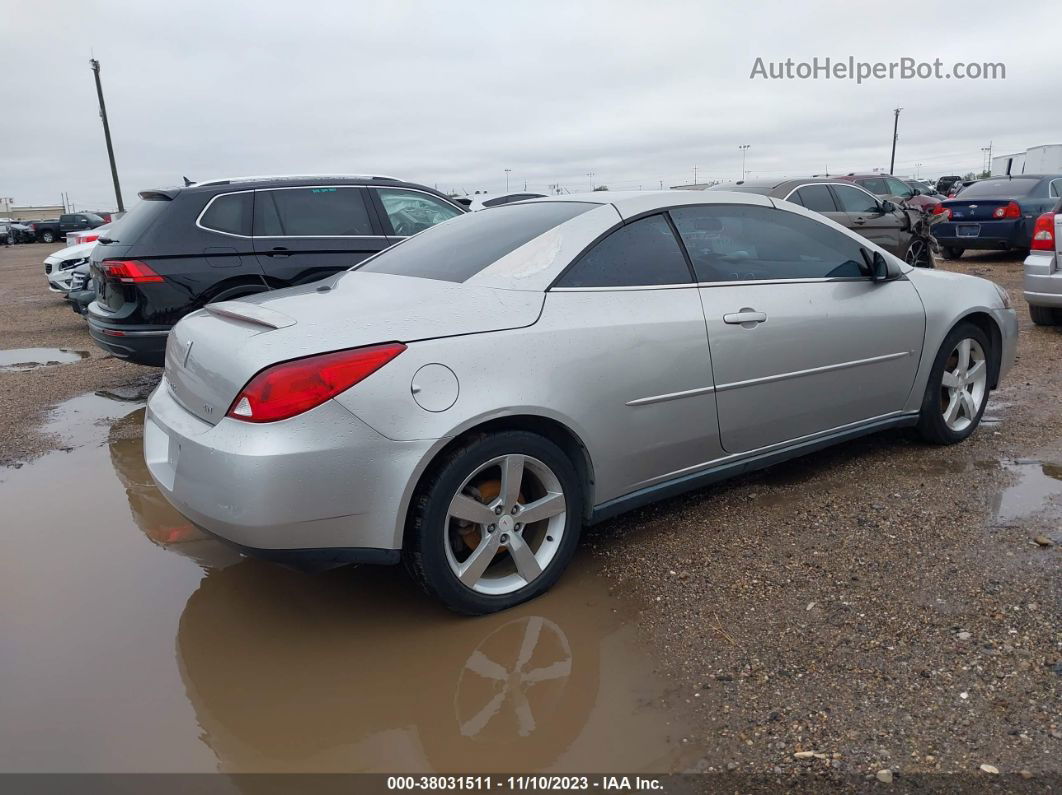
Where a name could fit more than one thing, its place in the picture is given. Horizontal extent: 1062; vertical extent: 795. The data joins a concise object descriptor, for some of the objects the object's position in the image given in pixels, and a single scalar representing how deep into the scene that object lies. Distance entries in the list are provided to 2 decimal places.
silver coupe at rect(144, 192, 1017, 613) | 2.67
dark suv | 5.88
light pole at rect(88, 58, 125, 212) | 28.14
